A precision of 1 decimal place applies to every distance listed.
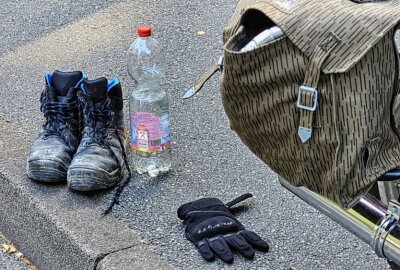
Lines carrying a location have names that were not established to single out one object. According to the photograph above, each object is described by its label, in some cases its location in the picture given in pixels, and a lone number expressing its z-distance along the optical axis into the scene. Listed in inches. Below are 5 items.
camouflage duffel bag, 64.0
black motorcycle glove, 106.0
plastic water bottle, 123.3
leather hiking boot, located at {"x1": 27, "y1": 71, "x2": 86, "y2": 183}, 122.4
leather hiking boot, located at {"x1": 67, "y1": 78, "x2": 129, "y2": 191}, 119.0
